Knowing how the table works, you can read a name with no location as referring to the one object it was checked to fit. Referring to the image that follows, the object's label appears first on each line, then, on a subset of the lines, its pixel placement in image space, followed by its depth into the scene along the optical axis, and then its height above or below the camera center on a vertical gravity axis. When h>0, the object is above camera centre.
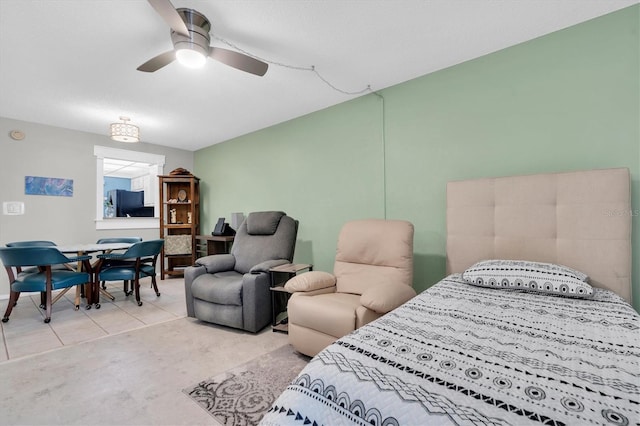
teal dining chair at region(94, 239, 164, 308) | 3.34 -0.62
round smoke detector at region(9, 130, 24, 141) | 3.88 +1.12
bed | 0.70 -0.45
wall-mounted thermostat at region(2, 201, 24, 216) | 3.86 +0.12
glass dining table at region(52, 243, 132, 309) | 3.28 -0.57
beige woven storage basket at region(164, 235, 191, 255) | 5.03 -0.50
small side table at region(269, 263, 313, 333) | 2.67 -0.70
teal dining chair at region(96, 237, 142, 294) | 3.70 -0.36
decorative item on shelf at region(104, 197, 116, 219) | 5.00 +0.13
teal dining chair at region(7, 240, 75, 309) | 3.28 -0.35
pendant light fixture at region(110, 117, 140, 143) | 3.58 +1.06
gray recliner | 2.59 -0.62
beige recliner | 1.85 -0.54
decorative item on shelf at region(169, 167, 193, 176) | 5.16 +0.79
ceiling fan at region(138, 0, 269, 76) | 1.88 +1.16
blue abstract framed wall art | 4.04 +0.45
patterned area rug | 1.58 -1.08
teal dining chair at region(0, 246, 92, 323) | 2.76 -0.62
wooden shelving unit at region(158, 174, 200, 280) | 5.06 -0.10
